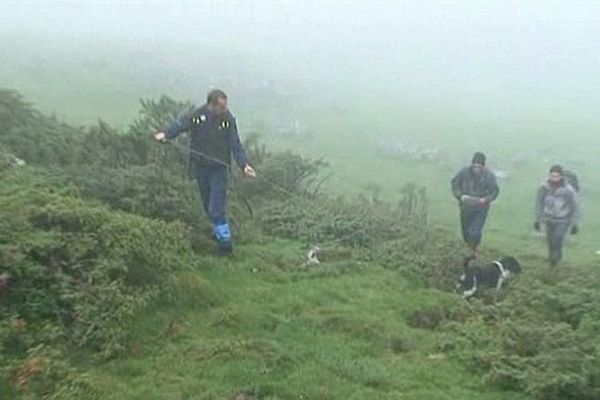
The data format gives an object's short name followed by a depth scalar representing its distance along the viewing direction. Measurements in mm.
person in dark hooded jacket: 15578
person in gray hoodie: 15648
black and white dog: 13883
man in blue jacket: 12695
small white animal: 13960
